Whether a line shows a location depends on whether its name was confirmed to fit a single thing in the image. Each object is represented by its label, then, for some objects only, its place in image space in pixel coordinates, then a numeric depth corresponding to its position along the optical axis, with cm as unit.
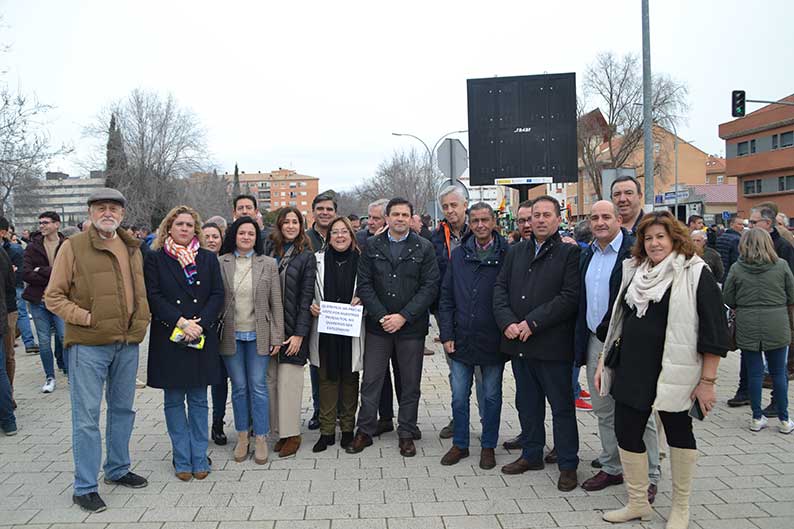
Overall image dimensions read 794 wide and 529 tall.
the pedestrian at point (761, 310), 616
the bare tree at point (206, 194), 5384
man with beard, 457
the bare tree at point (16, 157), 1716
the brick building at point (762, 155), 5188
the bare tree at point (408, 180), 4666
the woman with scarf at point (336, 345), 578
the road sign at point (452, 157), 1114
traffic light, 2231
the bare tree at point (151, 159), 5003
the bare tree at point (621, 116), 4856
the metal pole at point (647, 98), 1279
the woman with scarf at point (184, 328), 496
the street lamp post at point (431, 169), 4319
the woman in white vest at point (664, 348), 393
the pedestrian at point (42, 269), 850
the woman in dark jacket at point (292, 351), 562
